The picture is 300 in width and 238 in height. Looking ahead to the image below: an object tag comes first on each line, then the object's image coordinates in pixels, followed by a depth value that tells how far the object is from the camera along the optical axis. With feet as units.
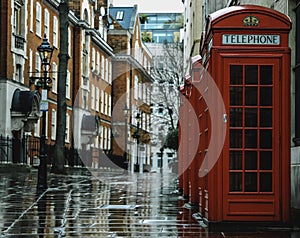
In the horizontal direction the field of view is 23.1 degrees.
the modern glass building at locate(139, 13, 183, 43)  389.48
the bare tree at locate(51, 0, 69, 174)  112.68
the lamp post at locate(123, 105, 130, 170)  210.71
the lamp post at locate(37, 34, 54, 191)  70.38
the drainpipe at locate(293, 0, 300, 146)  38.50
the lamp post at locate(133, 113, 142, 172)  188.59
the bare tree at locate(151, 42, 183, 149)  169.78
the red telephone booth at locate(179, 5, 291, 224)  31.99
